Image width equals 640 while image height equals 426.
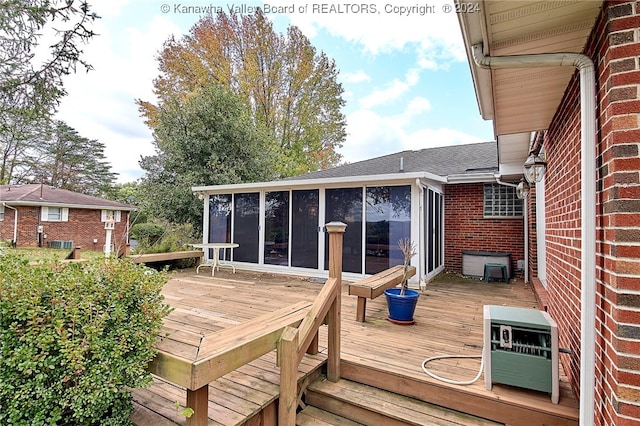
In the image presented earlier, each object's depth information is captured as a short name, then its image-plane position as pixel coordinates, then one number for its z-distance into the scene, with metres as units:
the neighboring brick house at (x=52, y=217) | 14.23
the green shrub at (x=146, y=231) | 14.38
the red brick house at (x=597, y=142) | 1.28
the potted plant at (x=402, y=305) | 3.73
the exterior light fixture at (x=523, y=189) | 6.05
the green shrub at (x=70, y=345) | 1.62
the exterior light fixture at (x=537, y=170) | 3.92
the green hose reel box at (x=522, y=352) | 2.11
